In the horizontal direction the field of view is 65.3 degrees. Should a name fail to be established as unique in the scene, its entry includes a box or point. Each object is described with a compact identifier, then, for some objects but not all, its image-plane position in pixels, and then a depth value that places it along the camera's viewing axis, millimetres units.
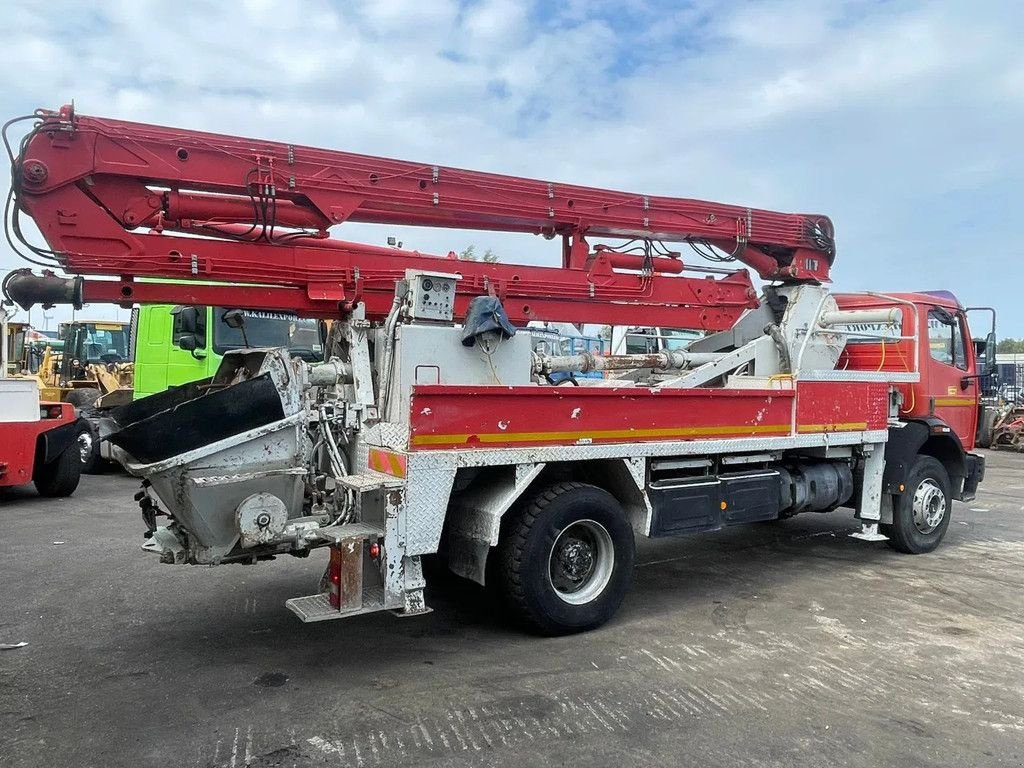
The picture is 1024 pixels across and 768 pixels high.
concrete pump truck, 4480
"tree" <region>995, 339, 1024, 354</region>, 74875
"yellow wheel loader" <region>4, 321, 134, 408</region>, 15680
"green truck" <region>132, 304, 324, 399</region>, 8344
